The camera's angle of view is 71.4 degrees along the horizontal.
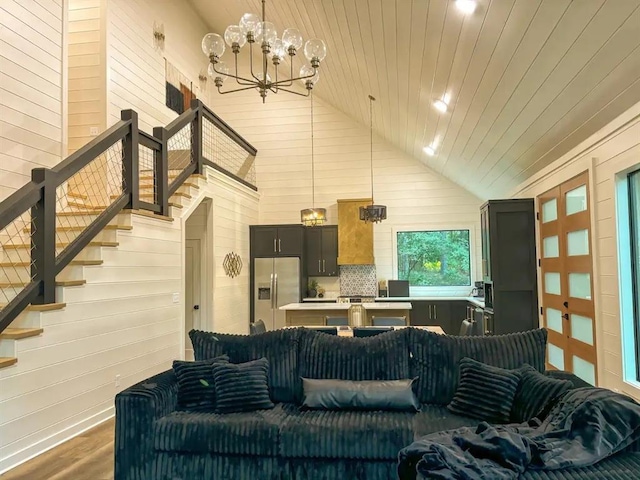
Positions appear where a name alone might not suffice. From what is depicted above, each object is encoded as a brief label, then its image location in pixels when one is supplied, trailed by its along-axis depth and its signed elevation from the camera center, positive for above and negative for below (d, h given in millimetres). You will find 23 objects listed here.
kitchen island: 5961 -602
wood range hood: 8344 +593
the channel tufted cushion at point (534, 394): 2498 -749
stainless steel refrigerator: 8133 -374
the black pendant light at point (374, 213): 6039 +728
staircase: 3432 +563
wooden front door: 4004 -128
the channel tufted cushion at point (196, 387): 3020 -811
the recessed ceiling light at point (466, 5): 3003 +1787
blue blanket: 1764 -773
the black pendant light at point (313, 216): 6543 +754
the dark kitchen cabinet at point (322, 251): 8500 +313
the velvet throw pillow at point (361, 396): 2934 -857
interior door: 7008 -226
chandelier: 3689 +1926
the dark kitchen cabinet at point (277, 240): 8406 +521
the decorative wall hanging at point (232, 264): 7328 +71
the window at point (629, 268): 3305 -32
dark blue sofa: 2604 -958
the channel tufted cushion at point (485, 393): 2717 -800
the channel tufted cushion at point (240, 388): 2953 -809
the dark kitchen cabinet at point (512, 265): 5703 +0
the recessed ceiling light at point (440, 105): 4866 +1782
